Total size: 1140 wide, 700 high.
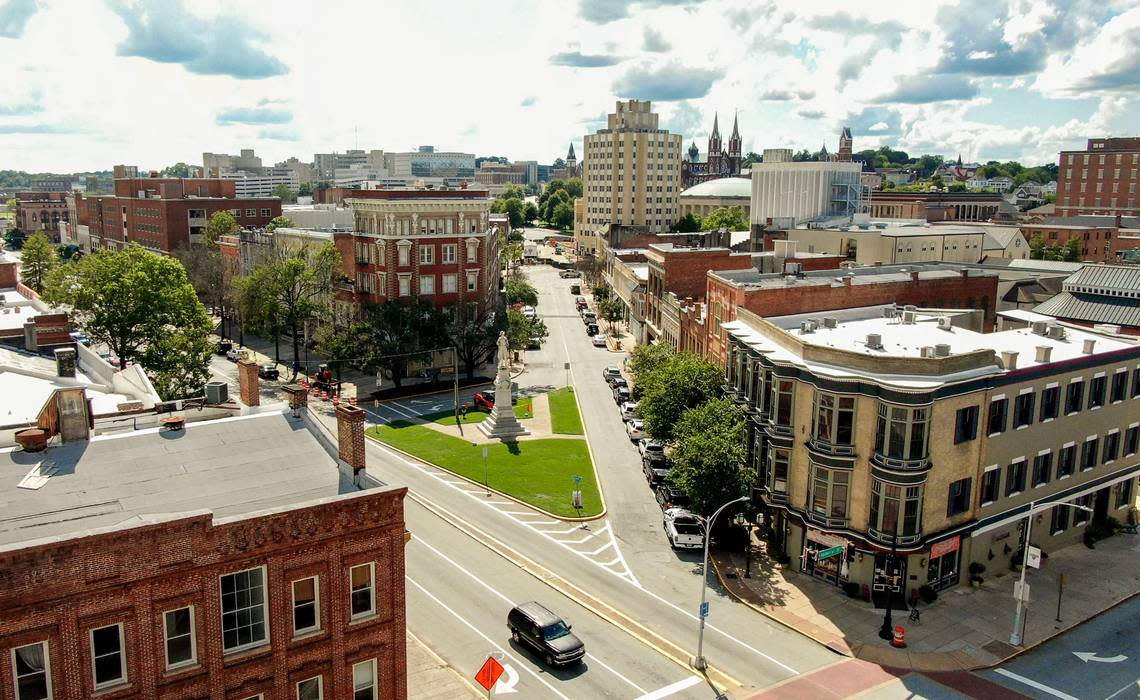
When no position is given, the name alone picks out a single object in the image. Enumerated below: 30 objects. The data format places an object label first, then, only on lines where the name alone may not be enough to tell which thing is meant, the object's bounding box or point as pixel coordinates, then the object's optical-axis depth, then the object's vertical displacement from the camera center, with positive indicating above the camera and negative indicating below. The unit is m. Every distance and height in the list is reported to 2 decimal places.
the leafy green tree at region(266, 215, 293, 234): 115.81 -4.20
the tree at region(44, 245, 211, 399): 62.69 -9.08
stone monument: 65.25 -16.69
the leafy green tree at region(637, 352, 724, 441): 52.09 -11.56
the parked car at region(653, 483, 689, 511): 50.22 -17.40
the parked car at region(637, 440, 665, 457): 58.16 -16.73
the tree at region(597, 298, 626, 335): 114.19 -15.02
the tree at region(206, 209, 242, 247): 133.00 -5.43
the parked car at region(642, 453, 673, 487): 54.69 -17.12
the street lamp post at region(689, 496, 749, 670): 33.50 -17.68
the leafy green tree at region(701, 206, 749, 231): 168.88 -4.20
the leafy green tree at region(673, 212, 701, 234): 193.38 -5.55
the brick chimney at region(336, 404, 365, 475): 24.48 -6.80
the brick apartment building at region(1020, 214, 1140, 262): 124.12 -4.29
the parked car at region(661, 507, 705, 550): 44.78 -17.21
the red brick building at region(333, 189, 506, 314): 84.75 -5.25
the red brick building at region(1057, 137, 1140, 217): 162.00 +5.37
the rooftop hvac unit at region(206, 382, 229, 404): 30.76 -7.22
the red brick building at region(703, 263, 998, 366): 54.59 -5.95
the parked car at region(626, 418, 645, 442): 64.81 -17.45
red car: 72.59 -17.22
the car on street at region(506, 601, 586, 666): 33.53 -17.22
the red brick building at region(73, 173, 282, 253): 143.38 -3.42
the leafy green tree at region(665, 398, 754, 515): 42.81 -13.29
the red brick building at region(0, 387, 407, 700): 19.44 -9.08
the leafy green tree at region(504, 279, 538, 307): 124.85 -13.93
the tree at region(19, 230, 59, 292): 120.25 -10.48
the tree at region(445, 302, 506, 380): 82.81 -13.16
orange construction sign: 28.94 -15.89
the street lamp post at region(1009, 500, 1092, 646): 36.35 -17.32
